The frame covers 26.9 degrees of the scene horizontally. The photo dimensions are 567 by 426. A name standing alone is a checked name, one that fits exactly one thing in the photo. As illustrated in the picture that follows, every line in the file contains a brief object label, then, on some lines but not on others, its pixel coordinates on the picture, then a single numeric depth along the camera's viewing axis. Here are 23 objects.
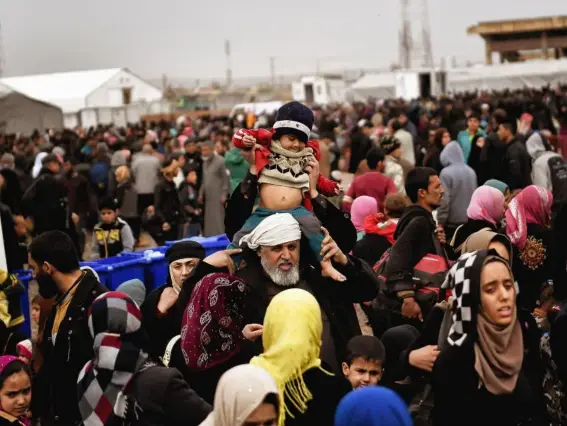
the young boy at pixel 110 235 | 11.01
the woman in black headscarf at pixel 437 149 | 15.44
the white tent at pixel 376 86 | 62.94
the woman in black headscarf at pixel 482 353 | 4.82
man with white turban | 5.81
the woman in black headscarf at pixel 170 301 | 6.27
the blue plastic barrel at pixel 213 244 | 11.06
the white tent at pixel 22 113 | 45.62
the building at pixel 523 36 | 78.96
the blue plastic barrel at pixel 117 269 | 9.87
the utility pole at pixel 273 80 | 101.38
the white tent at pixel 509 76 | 56.75
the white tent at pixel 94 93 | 52.94
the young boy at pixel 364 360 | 5.65
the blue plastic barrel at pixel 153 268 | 10.32
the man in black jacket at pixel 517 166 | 13.51
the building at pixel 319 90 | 65.44
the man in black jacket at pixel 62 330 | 5.89
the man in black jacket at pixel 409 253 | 7.17
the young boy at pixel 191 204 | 14.90
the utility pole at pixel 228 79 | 106.41
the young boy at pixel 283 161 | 6.25
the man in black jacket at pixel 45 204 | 13.13
